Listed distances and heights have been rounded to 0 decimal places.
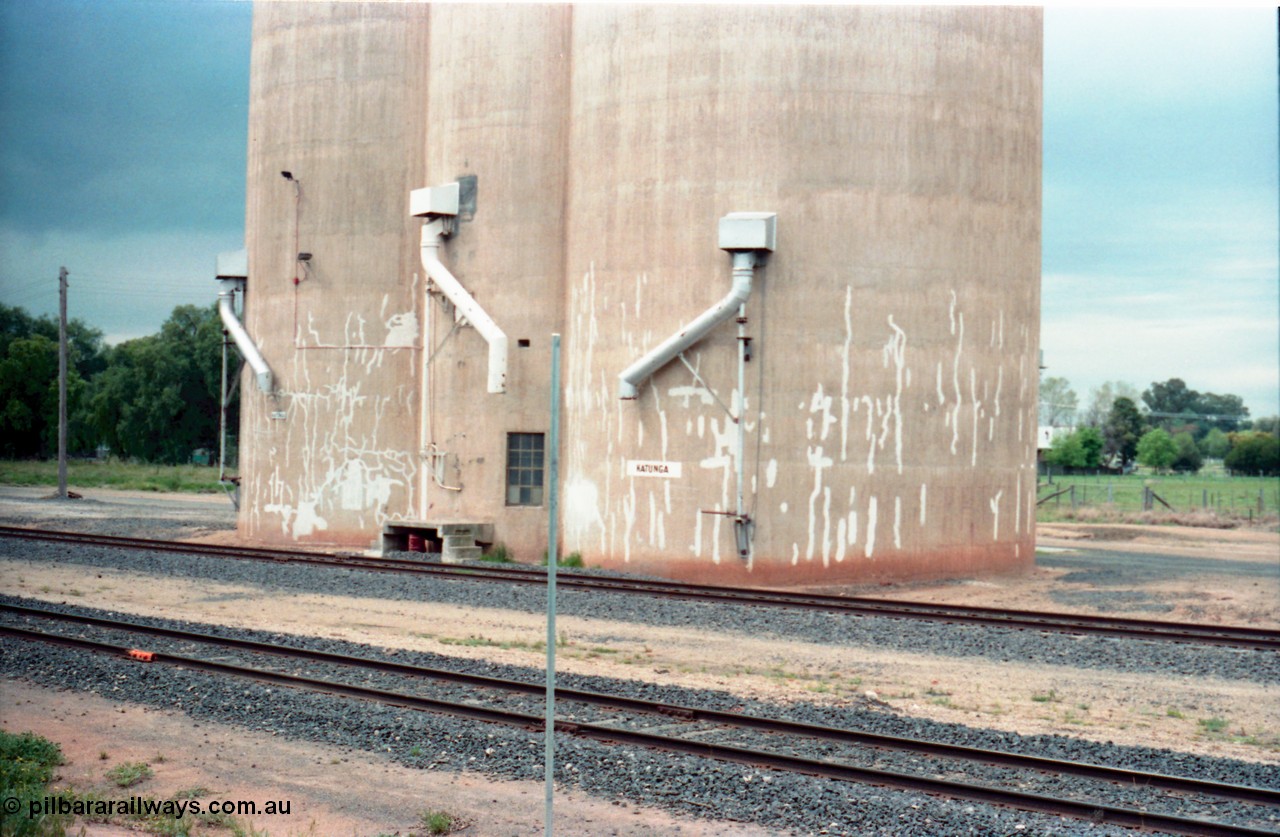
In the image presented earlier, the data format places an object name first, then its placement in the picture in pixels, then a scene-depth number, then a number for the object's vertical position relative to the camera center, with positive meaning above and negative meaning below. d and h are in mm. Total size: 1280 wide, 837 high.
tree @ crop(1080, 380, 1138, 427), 125688 +5732
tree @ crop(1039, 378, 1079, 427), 127019 +6608
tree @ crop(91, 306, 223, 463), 76062 +3110
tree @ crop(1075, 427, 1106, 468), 77062 +811
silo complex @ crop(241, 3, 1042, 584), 21453 +3056
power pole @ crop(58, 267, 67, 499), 44875 +2014
